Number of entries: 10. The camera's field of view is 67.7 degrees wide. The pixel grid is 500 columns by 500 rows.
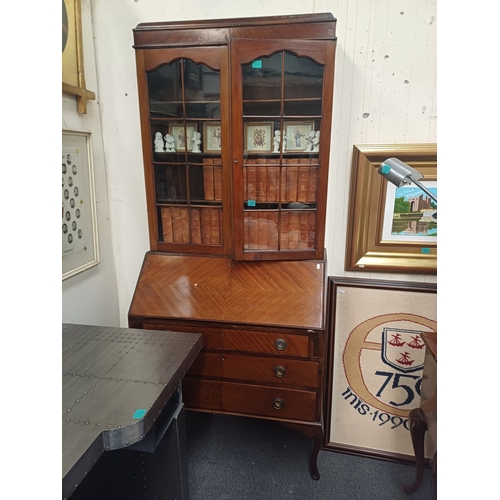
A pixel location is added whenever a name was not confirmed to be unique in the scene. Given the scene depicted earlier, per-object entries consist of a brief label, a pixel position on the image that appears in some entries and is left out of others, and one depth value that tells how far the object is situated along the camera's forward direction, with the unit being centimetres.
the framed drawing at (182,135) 167
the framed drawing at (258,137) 158
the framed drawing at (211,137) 166
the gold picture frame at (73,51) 157
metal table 92
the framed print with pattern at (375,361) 180
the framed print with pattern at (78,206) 164
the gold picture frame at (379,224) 168
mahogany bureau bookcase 150
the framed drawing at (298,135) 157
